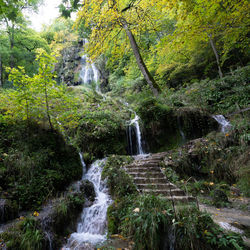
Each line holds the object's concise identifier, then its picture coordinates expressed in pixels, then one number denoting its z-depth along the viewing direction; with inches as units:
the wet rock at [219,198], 159.2
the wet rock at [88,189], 190.1
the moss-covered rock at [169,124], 322.3
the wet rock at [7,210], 136.7
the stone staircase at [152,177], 163.8
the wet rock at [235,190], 174.6
